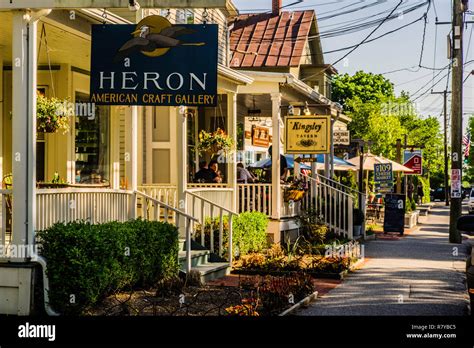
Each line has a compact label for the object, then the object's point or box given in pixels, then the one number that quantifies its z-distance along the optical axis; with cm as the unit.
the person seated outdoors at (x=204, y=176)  1812
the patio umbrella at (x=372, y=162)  2942
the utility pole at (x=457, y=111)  2055
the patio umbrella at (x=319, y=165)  2586
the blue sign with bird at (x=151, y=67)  1059
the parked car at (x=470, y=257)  752
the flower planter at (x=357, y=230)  2227
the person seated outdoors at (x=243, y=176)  2006
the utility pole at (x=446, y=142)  3284
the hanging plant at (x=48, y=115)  1159
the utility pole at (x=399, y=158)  3136
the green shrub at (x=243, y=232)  1580
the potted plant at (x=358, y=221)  2238
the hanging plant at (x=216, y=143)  1728
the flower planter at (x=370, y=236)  2333
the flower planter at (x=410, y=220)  2950
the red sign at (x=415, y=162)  3073
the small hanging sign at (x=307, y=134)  1850
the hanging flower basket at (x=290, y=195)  1950
